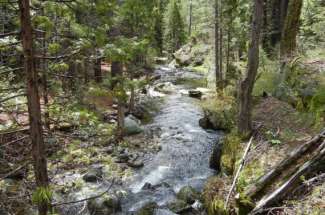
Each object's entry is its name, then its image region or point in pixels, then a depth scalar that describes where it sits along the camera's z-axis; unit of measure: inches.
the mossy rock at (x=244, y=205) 253.1
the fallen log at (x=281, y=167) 263.4
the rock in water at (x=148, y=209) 343.3
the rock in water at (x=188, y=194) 364.2
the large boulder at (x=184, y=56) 1590.8
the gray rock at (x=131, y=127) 587.1
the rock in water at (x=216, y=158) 444.8
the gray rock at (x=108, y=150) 507.5
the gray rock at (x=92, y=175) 416.8
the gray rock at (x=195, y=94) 888.3
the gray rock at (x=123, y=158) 479.6
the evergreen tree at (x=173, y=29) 1781.6
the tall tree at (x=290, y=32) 492.4
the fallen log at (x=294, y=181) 240.5
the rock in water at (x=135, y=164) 466.6
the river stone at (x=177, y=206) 347.3
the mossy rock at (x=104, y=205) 345.7
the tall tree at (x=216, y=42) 801.6
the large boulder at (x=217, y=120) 595.0
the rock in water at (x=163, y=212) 346.5
